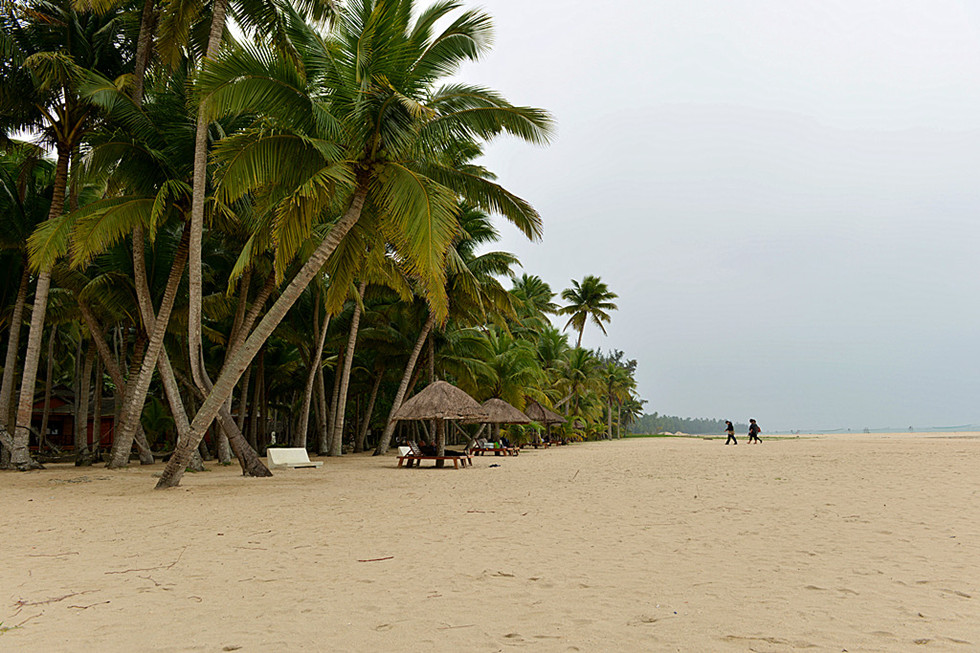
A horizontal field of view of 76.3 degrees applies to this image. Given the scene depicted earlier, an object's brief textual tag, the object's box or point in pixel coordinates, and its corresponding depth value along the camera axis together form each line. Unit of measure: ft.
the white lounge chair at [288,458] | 50.95
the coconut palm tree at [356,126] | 31.89
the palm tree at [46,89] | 43.42
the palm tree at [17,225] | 47.70
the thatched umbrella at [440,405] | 54.49
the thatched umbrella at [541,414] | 98.24
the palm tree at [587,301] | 160.86
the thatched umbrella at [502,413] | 73.85
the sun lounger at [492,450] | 82.23
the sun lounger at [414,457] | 55.21
